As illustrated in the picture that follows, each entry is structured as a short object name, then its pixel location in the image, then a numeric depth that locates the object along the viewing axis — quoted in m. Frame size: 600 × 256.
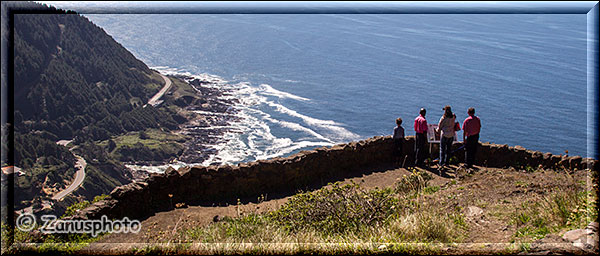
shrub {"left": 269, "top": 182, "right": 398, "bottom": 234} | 7.93
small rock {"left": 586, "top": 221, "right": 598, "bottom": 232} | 5.74
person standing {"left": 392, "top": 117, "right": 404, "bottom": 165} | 13.02
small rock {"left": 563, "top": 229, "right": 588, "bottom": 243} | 5.81
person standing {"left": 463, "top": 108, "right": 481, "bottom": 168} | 12.29
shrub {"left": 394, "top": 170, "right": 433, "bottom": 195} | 10.68
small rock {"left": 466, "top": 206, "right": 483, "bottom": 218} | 8.41
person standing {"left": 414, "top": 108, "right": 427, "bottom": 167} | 12.84
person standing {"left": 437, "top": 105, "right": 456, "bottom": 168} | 12.39
